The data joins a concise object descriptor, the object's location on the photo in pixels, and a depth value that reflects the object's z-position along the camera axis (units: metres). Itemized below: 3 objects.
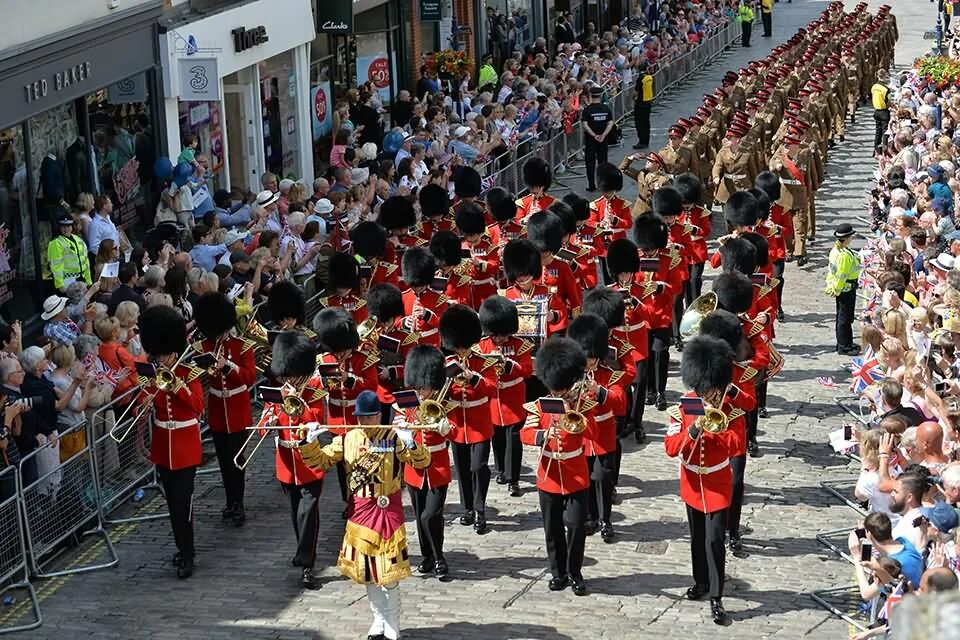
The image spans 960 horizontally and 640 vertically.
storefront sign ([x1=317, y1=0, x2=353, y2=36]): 22.02
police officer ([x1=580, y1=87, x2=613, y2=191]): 23.02
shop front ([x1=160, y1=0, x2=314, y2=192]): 17.38
